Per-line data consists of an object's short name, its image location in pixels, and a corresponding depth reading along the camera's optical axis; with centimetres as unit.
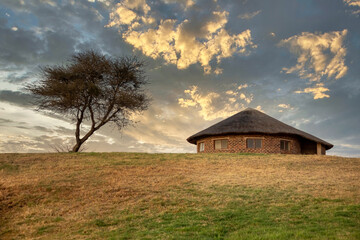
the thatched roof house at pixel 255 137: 3098
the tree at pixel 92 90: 3055
